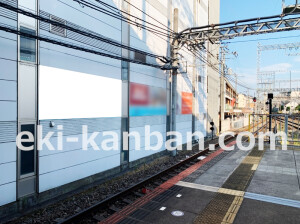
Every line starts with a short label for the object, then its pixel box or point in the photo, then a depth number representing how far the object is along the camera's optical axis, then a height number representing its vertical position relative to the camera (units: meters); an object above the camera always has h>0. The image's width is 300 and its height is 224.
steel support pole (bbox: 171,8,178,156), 15.53 +1.94
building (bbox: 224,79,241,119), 46.95 +2.88
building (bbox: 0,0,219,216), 6.94 +0.57
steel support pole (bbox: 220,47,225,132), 30.85 +3.09
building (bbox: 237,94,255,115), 88.78 +4.25
